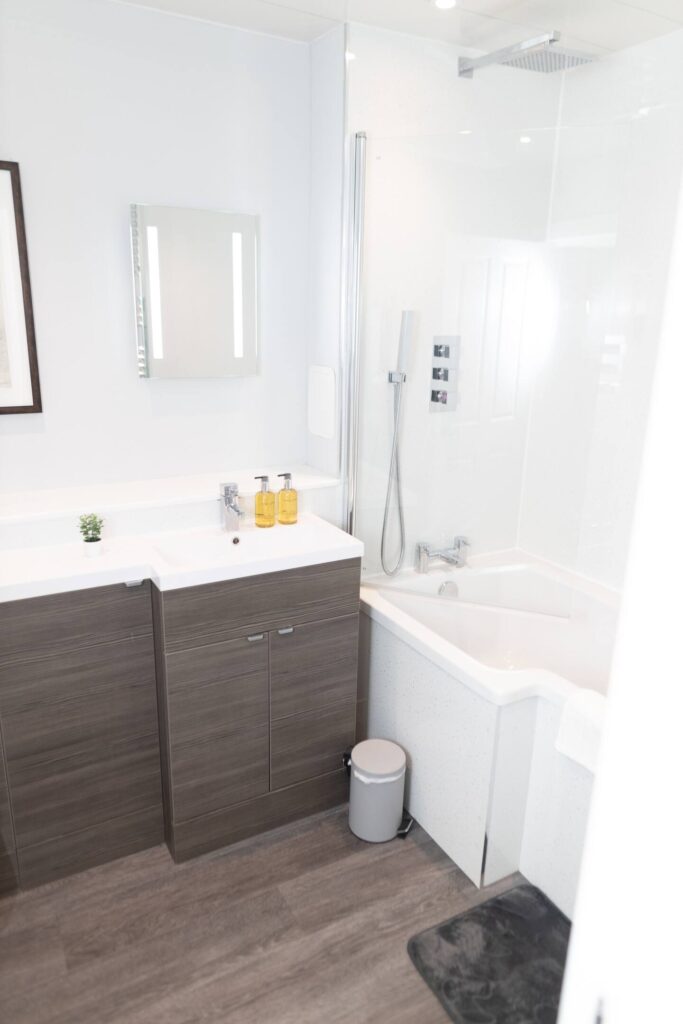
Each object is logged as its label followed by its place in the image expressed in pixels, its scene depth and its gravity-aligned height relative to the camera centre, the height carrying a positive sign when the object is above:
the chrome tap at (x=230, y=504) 2.40 -0.63
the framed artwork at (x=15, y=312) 2.12 -0.04
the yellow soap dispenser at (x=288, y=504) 2.50 -0.65
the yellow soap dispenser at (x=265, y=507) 2.49 -0.66
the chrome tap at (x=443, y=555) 2.79 -0.90
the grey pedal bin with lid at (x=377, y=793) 2.32 -1.49
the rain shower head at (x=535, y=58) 2.25 +0.79
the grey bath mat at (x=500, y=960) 1.83 -1.66
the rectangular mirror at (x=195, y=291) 2.35 +0.04
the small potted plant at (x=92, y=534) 2.14 -0.66
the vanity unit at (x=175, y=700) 2.03 -1.14
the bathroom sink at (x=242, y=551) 2.08 -0.75
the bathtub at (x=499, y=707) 2.05 -1.17
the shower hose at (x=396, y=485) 2.64 -0.63
